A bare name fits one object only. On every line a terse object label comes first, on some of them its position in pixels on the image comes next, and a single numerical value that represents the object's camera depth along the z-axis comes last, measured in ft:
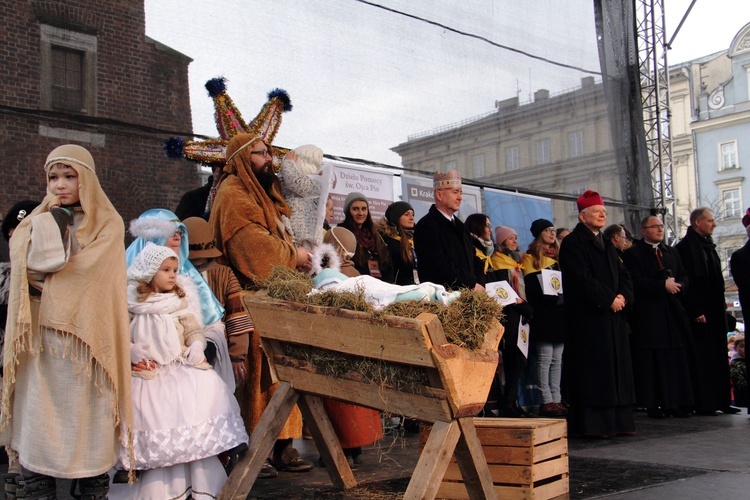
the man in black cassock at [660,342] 26.45
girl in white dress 12.80
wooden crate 13.64
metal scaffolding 36.42
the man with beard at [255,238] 16.52
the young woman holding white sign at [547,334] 26.50
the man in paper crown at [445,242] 19.93
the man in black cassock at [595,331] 21.94
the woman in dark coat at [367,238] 22.02
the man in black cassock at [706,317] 27.89
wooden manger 11.18
